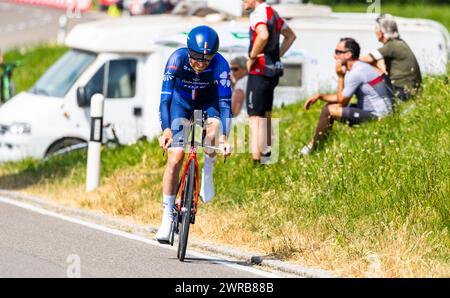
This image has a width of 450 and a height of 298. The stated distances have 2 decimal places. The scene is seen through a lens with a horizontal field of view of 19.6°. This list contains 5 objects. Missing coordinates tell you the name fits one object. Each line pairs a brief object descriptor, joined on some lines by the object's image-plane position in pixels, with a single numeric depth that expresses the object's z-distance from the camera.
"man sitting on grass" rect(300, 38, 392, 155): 15.30
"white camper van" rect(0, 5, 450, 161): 19.19
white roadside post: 16.19
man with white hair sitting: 15.76
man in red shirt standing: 15.03
